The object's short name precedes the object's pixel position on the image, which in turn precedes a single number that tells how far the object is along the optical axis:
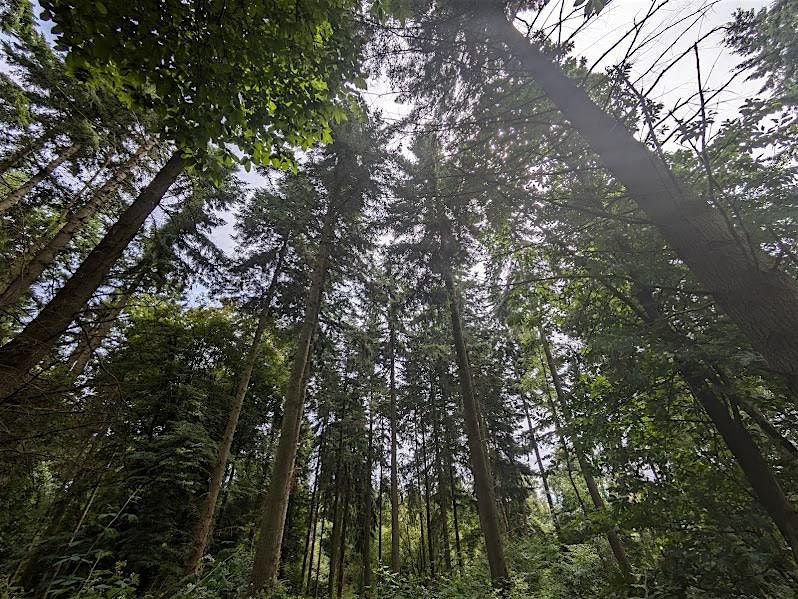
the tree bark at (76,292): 2.46
